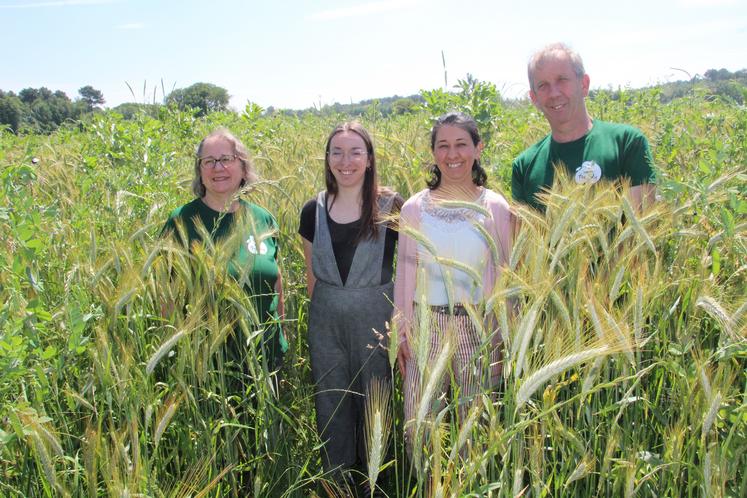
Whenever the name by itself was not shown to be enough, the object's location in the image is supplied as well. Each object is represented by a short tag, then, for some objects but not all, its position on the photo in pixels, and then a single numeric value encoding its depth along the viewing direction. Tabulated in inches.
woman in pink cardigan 87.0
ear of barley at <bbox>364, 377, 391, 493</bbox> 48.2
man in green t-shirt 97.4
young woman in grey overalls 102.0
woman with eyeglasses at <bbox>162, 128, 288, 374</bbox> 89.3
